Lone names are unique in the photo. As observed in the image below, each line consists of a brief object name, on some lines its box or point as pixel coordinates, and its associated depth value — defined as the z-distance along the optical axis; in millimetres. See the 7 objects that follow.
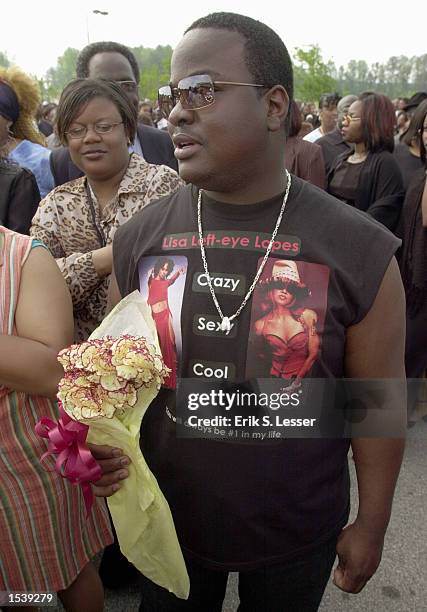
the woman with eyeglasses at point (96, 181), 2164
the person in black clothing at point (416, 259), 3367
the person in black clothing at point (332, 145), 5457
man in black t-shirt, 1241
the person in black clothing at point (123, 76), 3102
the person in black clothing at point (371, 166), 4012
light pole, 28125
